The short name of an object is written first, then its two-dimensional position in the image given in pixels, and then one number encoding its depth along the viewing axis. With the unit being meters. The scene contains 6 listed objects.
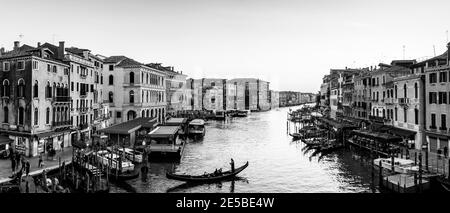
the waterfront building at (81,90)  27.38
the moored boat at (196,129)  42.03
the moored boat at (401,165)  19.03
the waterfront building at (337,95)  50.91
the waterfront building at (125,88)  39.81
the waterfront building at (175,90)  59.41
